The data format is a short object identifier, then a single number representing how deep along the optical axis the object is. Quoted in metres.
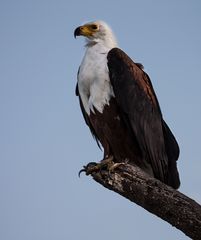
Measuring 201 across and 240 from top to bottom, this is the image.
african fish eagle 13.30
